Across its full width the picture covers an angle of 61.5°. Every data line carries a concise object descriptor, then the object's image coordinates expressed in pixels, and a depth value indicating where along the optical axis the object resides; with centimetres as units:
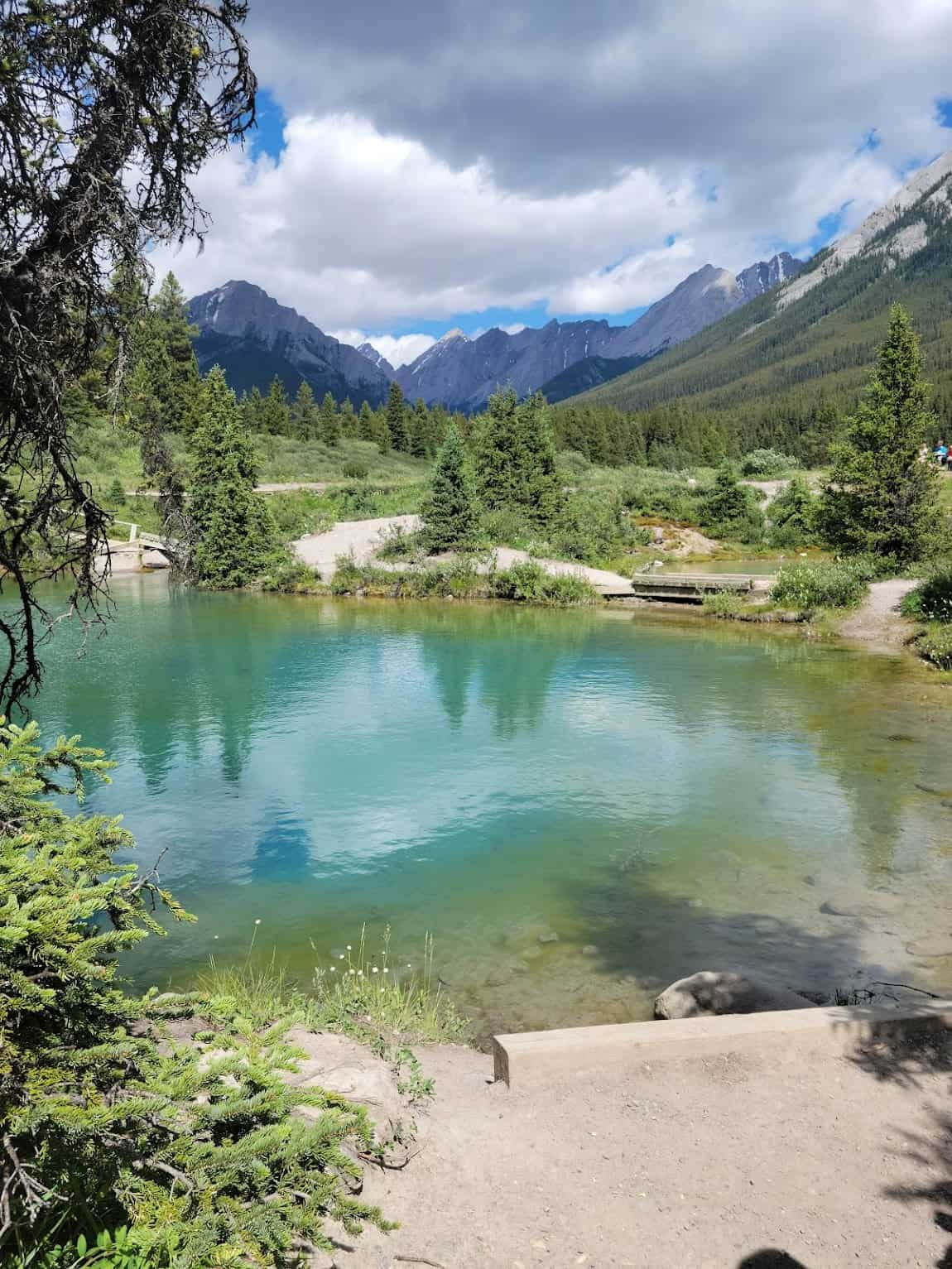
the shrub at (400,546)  3666
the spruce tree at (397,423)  7638
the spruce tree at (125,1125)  255
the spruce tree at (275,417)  7050
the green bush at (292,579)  3631
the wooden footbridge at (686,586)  2984
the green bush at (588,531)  3853
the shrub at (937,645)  1931
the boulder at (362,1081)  434
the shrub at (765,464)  6612
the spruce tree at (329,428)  7138
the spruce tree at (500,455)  4108
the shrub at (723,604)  2833
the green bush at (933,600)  2197
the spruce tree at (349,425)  7681
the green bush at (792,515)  4606
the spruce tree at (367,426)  7681
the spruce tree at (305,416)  7081
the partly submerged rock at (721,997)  601
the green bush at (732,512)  4825
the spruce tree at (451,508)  3612
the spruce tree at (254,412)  6925
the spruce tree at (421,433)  7544
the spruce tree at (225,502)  3616
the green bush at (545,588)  3228
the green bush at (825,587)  2619
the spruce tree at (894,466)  2698
